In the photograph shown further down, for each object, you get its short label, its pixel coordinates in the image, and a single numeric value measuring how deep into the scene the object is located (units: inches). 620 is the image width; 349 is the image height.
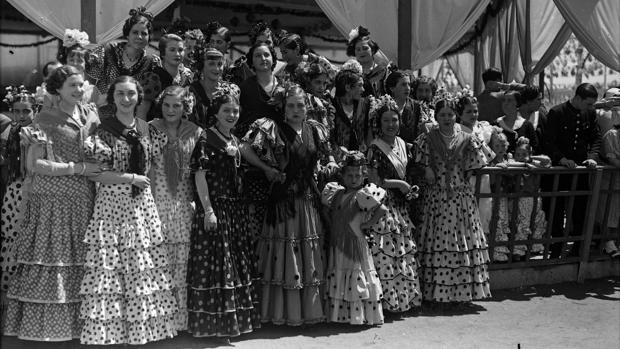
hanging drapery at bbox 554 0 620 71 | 350.9
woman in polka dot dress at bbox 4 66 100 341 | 186.7
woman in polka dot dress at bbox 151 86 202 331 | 201.9
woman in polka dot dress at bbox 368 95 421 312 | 235.0
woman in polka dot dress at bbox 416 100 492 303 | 249.0
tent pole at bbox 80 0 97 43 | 241.4
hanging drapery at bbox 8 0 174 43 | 238.2
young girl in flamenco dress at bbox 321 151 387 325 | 223.6
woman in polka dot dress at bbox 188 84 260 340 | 200.7
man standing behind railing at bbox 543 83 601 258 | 300.8
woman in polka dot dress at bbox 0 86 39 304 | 201.1
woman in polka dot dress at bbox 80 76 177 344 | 186.9
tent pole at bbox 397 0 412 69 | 305.0
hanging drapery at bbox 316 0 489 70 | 295.9
